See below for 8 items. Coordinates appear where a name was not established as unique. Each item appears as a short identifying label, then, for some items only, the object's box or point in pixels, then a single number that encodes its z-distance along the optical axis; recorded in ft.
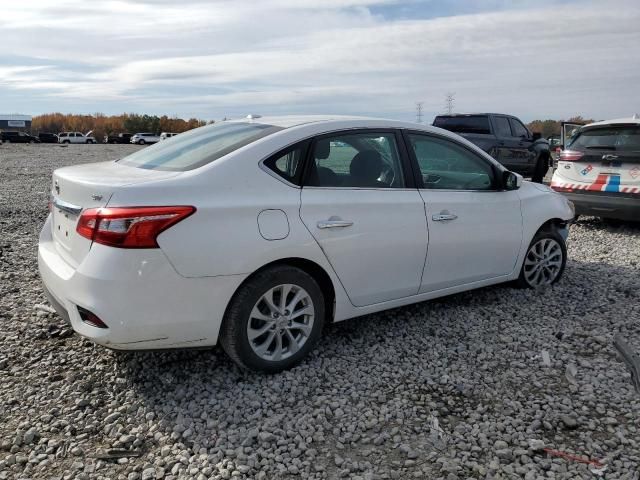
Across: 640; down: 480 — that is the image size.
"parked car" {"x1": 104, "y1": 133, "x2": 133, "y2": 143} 216.33
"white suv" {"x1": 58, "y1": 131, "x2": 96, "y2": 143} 207.00
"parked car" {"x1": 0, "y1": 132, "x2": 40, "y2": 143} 187.32
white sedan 9.96
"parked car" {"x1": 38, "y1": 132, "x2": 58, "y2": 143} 206.49
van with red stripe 25.11
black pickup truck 42.06
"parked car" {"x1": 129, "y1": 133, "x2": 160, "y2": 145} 201.51
